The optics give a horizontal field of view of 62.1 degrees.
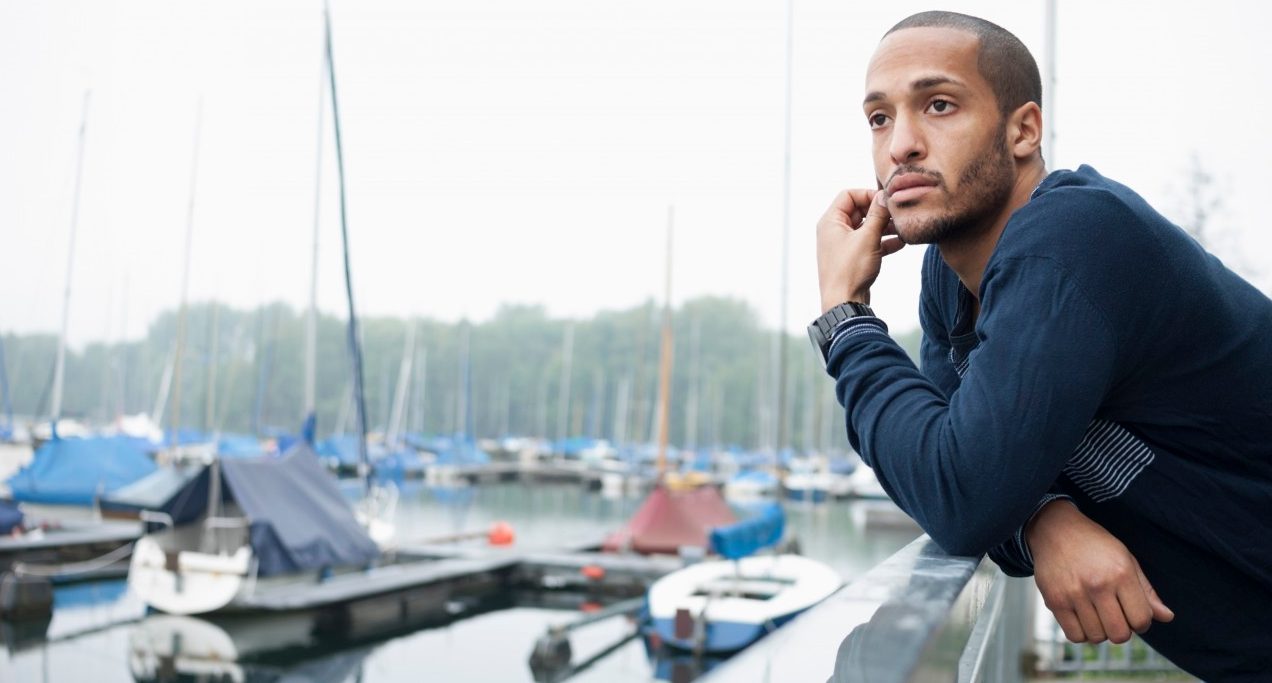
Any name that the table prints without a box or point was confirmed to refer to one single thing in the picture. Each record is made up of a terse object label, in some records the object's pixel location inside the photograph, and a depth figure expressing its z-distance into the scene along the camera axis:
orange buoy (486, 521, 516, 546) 19.81
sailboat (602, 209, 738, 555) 17.86
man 1.13
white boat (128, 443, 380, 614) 13.09
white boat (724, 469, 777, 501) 42.66
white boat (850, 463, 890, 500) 41.81
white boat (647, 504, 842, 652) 11.13
